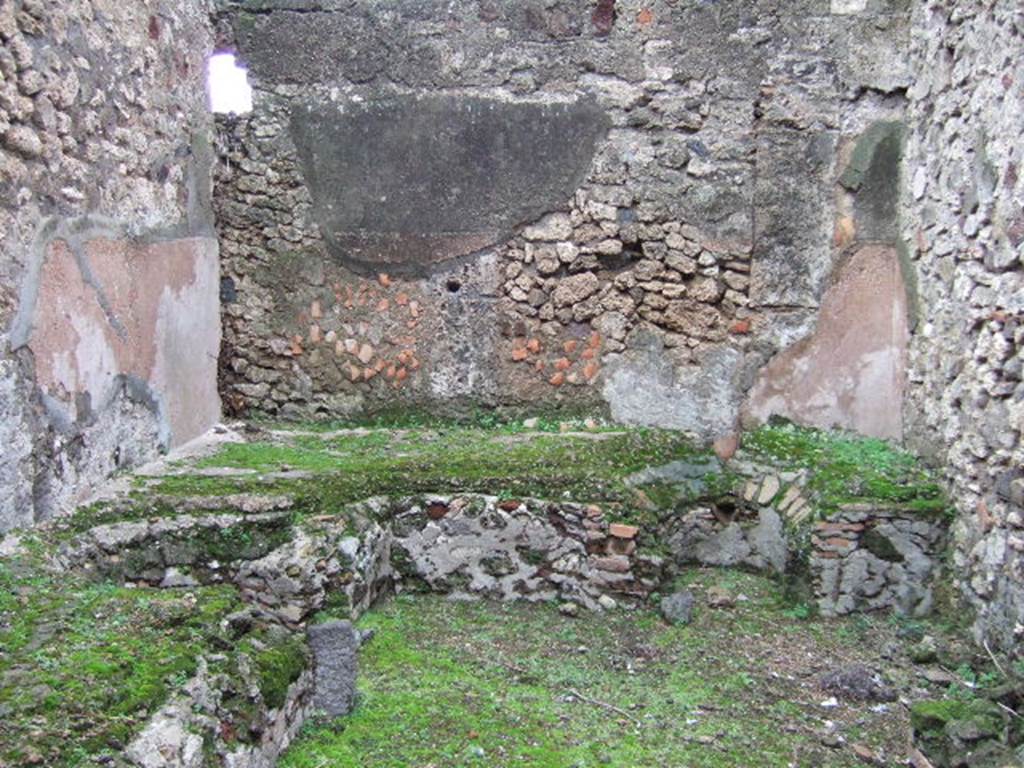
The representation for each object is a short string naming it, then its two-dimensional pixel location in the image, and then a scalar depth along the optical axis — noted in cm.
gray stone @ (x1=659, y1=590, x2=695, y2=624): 412
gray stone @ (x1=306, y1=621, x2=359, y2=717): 316
